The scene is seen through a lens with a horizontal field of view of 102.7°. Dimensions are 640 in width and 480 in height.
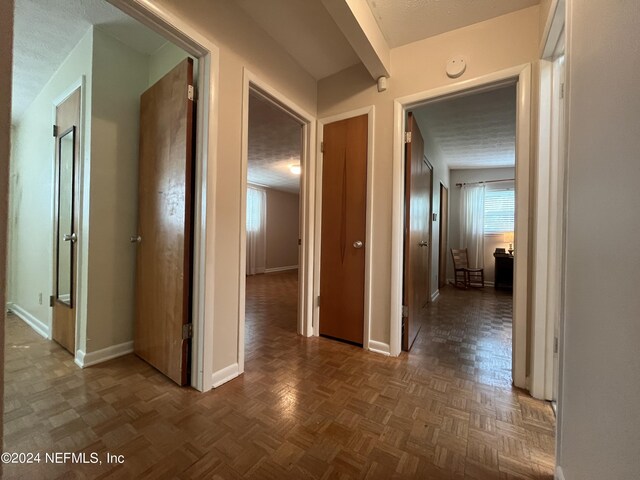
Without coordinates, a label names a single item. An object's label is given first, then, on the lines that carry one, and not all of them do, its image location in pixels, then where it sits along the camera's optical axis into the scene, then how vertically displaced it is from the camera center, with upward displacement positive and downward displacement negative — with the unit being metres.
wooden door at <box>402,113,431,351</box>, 2.19 +0.05
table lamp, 5.07 +0.06
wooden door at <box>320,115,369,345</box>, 2.28 +0.10
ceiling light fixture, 5.02 +1.43
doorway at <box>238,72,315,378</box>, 1.81 +0.62
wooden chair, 5.20 -0.64
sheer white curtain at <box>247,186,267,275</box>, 6.62 +0.19
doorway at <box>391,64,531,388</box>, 1.66 +0.35
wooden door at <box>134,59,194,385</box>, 1.62 +0.08
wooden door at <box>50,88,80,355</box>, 2.03 +0.12
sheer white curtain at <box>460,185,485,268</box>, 5.36 +0.42
